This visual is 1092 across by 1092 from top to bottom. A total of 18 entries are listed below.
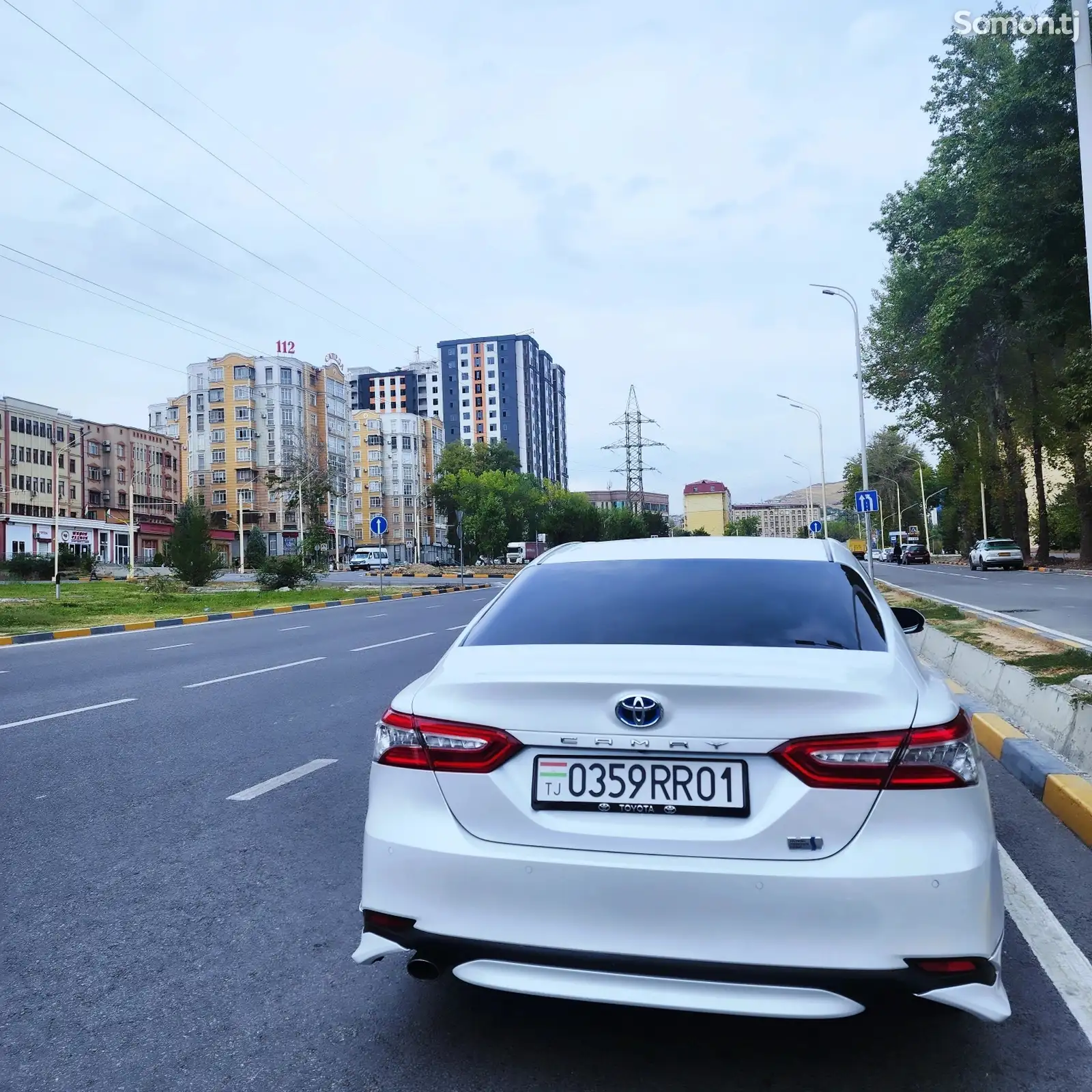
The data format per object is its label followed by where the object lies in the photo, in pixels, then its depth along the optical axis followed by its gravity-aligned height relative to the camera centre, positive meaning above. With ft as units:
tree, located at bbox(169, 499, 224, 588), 125.80 +1.08
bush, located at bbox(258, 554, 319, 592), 127.85 -1.95
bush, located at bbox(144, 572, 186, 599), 114.01 -2.99
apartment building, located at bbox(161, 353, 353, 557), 361.51 +43.38
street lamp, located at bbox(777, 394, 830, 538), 185.63 +14.76
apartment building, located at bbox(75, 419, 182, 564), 306.76 +25.23
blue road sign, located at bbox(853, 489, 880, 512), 105.81 +4.20
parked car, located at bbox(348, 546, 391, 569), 252.46 -1.07
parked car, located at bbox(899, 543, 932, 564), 212.84 -3.16
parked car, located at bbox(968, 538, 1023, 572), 150.51 -2.61
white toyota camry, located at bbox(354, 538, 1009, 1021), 8.11 -2.42
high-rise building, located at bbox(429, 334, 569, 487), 547.08 +87.02
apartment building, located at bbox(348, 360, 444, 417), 562.25 +91.61
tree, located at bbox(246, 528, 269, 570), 145.81 +1.73
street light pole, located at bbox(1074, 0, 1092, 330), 31.63 +14.12
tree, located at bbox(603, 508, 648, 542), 331.98 +7.67
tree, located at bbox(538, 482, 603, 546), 303.07 +8.78
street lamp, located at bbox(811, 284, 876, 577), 125.08 +20.77
